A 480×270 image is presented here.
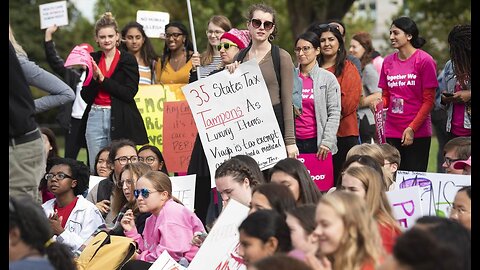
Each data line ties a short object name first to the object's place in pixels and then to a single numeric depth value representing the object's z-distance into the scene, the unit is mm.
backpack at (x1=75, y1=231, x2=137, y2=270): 16344
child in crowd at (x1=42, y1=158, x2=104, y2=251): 17641
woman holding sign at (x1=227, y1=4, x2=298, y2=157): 18359
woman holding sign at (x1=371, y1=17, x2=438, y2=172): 21047
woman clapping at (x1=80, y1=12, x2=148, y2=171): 22437
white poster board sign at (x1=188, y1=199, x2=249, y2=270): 14391
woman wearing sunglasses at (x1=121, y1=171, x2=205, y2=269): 16469
